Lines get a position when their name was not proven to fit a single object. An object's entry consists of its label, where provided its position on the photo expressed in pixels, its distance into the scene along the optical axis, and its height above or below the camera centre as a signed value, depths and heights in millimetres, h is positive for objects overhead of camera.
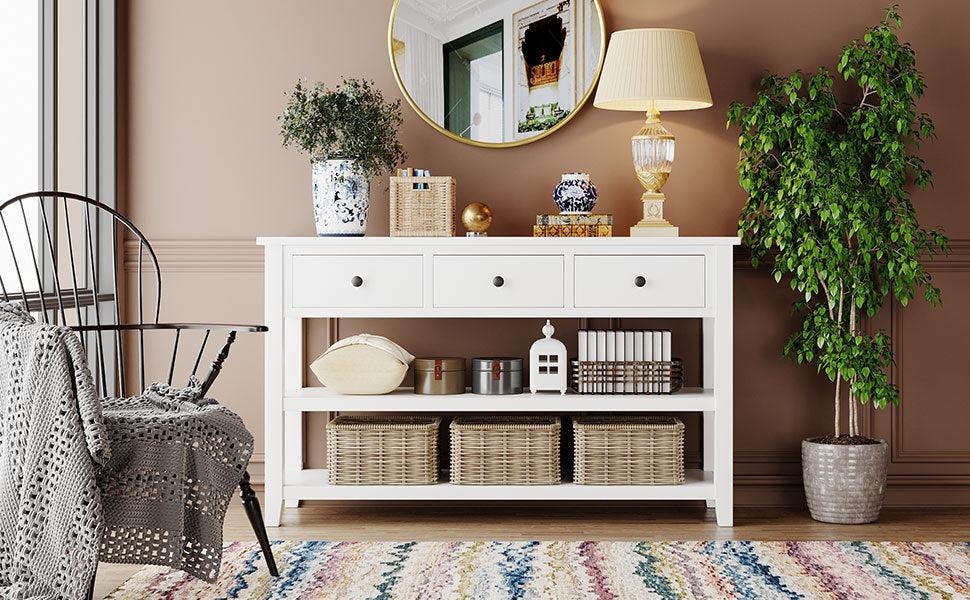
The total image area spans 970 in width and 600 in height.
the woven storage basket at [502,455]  3025 -484
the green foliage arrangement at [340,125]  3100 +577
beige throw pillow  2992 -201
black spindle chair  2430 +68
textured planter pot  3064 -578
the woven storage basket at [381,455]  3027 -483
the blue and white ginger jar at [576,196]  3129 +346
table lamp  3057 +692
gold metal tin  3057 -234
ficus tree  2994 +320
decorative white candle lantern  3072 -209
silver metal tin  3061 -235
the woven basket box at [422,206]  3102 +312
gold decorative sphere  3176 +281
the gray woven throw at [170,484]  2000 -389
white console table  2977 +50
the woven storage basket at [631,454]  3023 -482
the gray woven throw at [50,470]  1888 -331
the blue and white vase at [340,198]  3076 +337
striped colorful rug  2371 -712
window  2896 +595
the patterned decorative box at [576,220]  3109 +266
